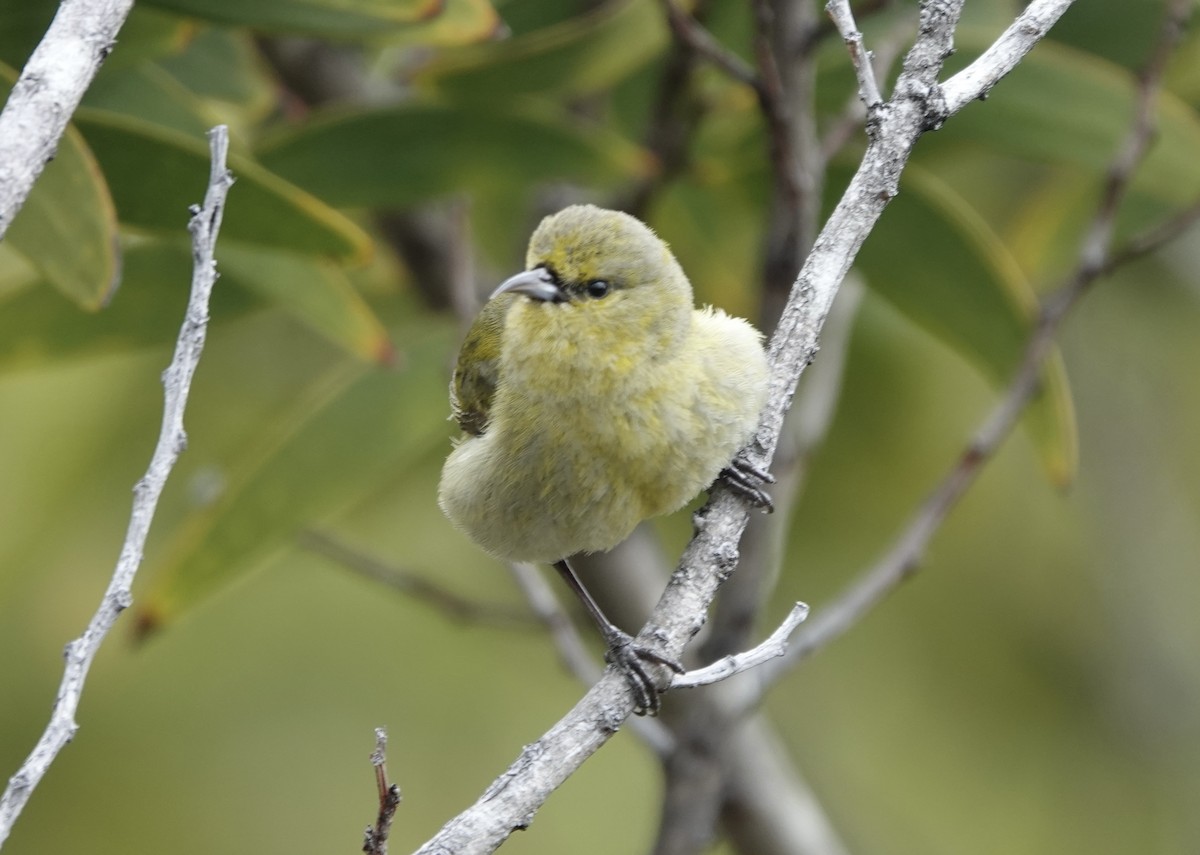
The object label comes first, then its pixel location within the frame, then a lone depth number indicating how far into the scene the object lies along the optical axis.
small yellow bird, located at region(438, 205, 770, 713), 4.79
